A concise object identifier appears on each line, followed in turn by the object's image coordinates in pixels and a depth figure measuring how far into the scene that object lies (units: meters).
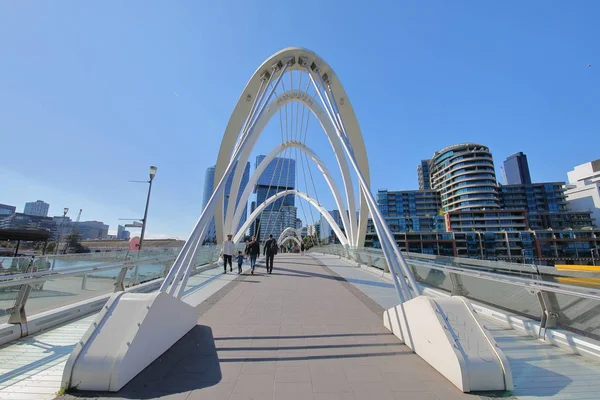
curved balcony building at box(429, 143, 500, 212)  69.81
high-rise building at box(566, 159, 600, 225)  74.64
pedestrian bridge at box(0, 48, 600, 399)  2.62
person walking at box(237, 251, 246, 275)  11.22
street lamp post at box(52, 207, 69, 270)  23.02
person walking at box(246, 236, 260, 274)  10.83
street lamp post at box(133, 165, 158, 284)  13.47
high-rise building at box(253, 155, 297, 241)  75.69
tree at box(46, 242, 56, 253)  62.50
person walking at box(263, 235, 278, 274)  11.42
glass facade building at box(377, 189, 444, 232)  89.75
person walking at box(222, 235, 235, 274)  11.05
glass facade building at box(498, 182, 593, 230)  72.69
